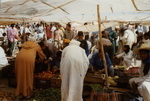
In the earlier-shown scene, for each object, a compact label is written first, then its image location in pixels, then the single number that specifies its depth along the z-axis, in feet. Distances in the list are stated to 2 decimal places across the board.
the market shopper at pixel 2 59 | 20.15
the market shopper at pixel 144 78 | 12.99
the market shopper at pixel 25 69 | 19.76
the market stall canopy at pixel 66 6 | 14.40
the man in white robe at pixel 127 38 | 38.34
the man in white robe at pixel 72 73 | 16.55
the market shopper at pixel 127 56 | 27.35
